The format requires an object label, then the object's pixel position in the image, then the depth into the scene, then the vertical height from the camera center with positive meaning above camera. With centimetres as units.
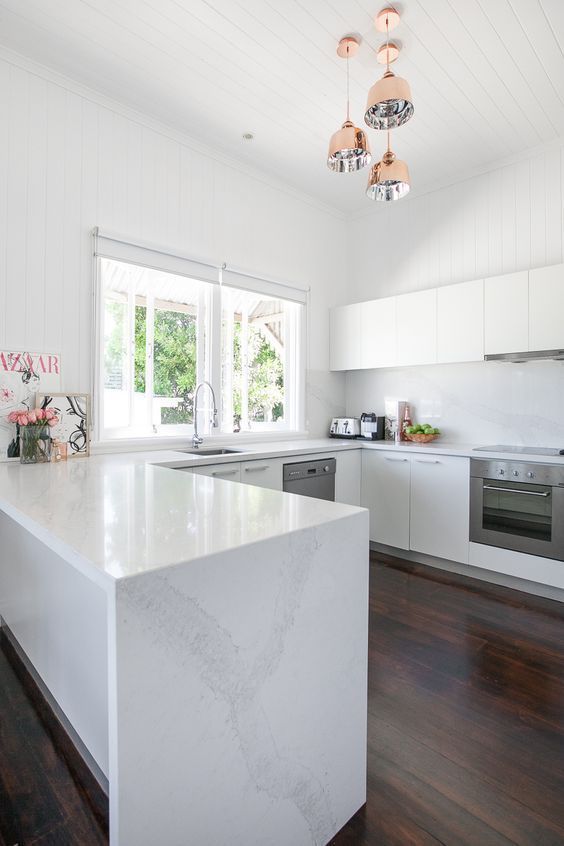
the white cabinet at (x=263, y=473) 290 -39
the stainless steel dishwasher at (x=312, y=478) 317 -46
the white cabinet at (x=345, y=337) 416 +67
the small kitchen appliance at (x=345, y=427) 417 -14
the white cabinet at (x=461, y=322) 335 +66
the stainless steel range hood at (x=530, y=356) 301 +37
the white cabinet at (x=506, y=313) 313 +67
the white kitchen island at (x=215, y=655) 87 -55
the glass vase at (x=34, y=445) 236 -17
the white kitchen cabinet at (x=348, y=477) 356 -50
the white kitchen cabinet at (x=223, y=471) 268 -34
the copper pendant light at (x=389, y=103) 189 +126
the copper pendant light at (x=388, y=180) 223 +111
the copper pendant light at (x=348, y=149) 211 +119
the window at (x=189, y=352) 299 +43
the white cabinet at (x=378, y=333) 389 +66
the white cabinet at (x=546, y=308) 297 +67
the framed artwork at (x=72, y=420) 259 -5
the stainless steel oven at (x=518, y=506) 280 -58
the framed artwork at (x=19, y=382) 243 +15
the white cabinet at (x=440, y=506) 319 -65
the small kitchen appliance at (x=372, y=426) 408 -12
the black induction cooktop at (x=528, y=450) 309 -25
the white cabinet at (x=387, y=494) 349 -63
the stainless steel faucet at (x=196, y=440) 322 -20
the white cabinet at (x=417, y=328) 362 +66
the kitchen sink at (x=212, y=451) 315 -28
